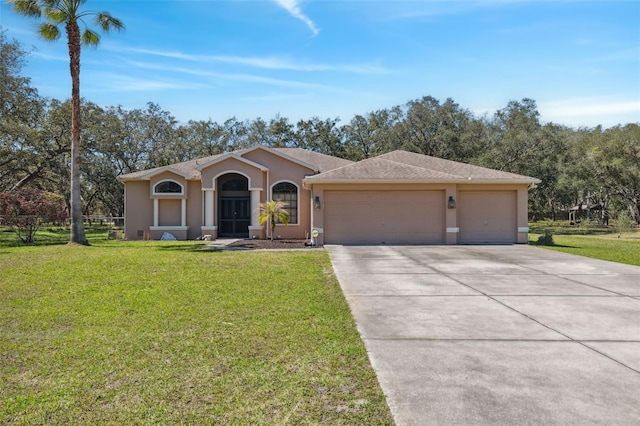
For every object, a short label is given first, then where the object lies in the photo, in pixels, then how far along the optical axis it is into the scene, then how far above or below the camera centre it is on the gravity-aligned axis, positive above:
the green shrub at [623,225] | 25.41 -0.81
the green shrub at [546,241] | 16.31 -1.15
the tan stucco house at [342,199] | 16.55 +0.56
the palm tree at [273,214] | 16.91 -0.09
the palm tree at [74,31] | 16.22 +7.28
